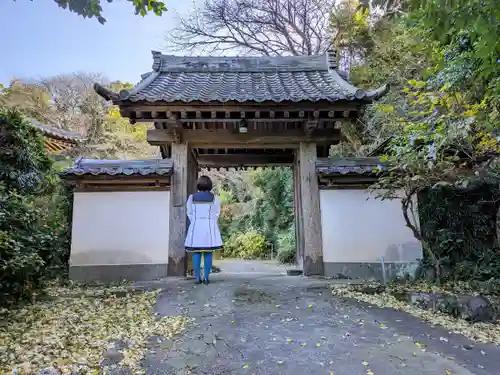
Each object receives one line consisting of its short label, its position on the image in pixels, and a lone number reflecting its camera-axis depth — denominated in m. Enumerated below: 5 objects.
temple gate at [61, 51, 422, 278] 5.09
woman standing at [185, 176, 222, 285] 4.81
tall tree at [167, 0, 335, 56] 13.72
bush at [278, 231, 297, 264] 10.87
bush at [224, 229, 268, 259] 13.31
